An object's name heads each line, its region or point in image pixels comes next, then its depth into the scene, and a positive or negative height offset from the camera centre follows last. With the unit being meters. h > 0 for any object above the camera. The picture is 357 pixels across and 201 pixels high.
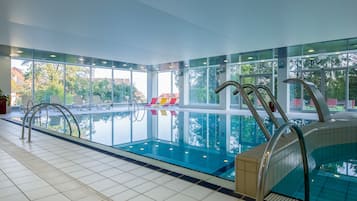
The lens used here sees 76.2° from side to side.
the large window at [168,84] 16.22 +1.02
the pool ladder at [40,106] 4.32 -0.17
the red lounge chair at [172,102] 14.76 -0.25
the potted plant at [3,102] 9.87 -0.18
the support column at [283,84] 10.12 +0.66
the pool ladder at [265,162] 1.39 -0.40
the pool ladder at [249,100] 2.64 -0.01
